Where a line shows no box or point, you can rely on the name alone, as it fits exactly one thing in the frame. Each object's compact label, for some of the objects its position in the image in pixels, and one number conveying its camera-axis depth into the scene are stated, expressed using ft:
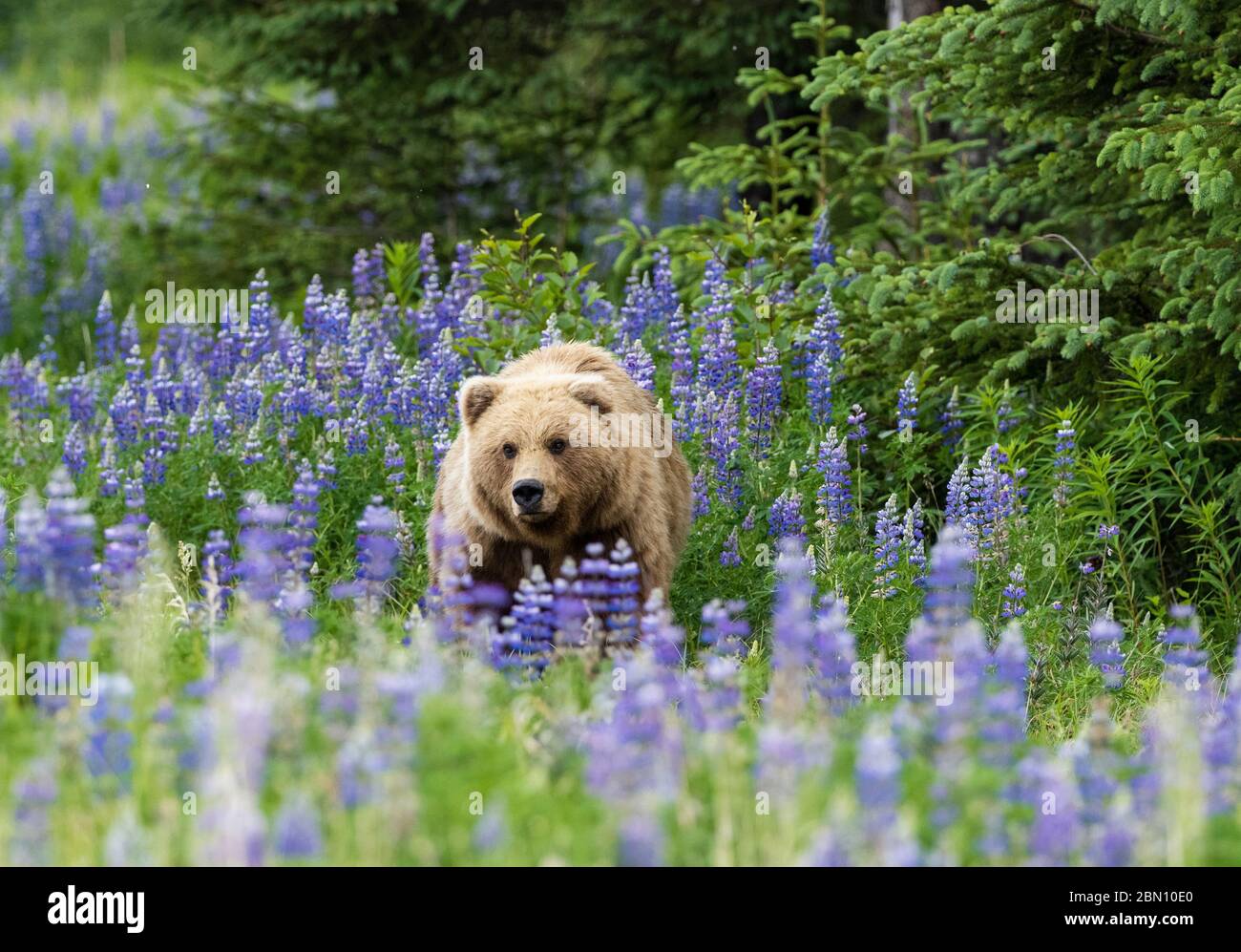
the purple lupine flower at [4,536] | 39.91
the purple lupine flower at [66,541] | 28.89
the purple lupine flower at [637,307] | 59.16
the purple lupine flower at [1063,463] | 47.50
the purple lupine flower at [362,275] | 62.95
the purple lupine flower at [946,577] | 26.91
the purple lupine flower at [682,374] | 53.47
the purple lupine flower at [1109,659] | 39.86
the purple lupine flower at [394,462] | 50.08
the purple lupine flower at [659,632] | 28.94
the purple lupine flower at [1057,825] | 22.95
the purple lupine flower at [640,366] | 52.11
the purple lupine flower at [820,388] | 51.52
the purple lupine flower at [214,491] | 48.42
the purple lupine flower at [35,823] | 21.95
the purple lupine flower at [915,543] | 44.83
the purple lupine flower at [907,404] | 49.93
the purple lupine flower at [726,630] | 29.09
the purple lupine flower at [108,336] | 62.85
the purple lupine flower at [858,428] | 50.16
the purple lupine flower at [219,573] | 30.99
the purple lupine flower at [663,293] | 60.49
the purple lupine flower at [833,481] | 47.26
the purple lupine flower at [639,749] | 22.74
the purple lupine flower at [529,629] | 32.76
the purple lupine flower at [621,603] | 32.14
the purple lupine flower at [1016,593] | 44.34
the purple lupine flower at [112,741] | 24.31
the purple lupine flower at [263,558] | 27.09
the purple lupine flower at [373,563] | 30.66
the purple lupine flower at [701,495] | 50.42
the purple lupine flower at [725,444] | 50.47
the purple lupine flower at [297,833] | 20.72
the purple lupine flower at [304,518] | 33.86
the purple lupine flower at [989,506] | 46.03
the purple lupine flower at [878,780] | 21.45
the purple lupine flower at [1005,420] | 51.50
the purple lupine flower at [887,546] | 44.01
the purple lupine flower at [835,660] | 28.93
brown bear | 41.88
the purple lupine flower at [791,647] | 24.39
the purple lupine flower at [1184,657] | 32.42
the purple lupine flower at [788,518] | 47.44
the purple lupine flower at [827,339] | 52.06
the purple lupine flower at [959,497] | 46.42
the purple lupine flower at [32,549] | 28.97
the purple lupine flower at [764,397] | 52.26
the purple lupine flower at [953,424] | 52.03
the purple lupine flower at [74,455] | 52.03
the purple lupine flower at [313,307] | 58.59
